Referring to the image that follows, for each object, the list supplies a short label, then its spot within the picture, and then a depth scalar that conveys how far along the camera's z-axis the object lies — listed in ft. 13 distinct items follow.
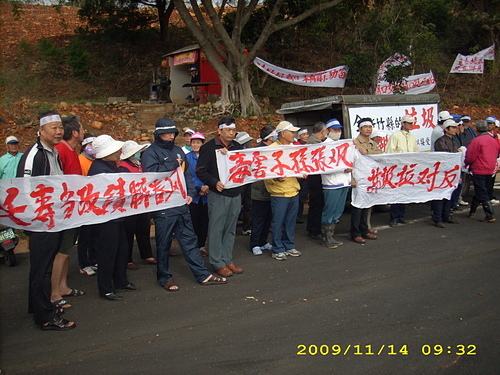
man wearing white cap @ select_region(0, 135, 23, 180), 24.88
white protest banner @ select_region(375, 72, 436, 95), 56.23
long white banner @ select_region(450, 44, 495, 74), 63.82
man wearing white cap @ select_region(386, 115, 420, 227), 26.71
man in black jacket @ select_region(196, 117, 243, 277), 19.13
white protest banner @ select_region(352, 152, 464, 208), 23.91
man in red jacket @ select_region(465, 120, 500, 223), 27.37
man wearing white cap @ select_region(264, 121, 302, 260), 21.20
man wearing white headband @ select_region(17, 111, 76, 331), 14.34
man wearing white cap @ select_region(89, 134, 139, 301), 16.83
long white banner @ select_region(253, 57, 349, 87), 55.16
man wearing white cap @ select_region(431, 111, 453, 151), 30.56
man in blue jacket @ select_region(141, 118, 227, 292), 17.93
